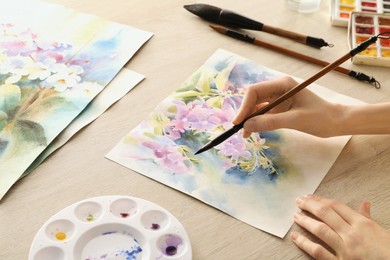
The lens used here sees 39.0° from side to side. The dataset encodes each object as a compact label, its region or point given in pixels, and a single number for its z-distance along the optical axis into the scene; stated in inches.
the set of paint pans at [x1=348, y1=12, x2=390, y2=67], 38.5
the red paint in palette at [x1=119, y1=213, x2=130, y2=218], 28.0
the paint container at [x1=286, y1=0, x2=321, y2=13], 43.3
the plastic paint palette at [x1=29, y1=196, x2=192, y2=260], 26.5
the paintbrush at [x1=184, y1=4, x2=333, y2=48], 40.1
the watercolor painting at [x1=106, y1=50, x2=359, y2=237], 29.6
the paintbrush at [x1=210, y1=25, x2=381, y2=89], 37.4
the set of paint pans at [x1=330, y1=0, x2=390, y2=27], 42.0
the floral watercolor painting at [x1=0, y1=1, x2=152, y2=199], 32.3
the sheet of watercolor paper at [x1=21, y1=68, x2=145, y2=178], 31.9
